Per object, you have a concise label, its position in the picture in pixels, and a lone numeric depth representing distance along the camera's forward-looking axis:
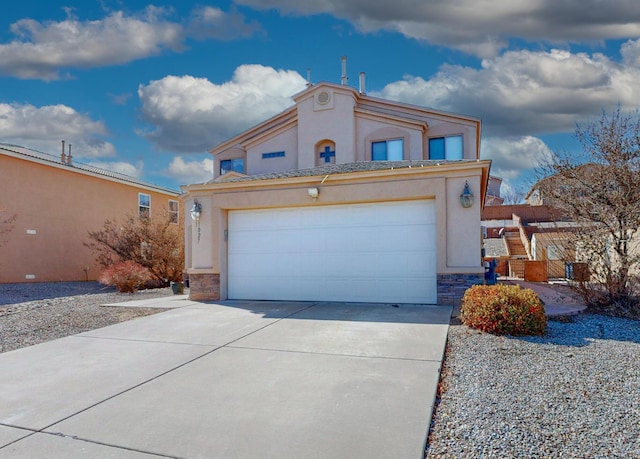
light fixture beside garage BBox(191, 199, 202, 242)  11.12
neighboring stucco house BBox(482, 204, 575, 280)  9.14
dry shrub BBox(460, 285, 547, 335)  6.20
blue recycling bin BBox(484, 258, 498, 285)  12.99
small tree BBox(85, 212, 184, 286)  17.14
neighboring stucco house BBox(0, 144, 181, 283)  17.11
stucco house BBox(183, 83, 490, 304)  9.02
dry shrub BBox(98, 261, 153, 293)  14.65
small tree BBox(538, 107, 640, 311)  8.08
